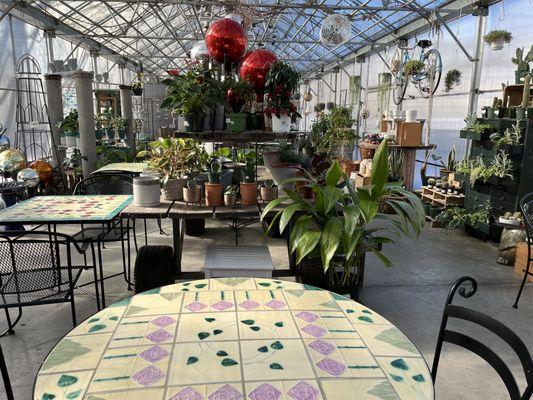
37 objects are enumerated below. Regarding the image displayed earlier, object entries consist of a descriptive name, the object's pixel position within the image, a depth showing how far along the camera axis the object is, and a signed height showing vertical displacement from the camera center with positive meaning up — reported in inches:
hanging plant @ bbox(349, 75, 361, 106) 471.5 +54.8
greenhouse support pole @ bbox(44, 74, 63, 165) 229.8 +17.8
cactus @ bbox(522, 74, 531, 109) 162.7 +18.1
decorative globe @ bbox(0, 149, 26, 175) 171.2 -12.1
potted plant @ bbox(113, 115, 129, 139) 285.3 +5.2
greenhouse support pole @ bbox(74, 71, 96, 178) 214.2 +7.4
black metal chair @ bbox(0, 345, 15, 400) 46.2 -28.6
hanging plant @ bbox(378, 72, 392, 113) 386.0 +44.7
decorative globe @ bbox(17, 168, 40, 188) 176.6 -19.4
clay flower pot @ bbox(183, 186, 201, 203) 102.3 -15.3
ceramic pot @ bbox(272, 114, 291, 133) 103.2 +2.9
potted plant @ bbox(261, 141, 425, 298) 91.8 -20.4
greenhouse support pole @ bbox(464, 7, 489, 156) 248.4 +44.5
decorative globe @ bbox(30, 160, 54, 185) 217.0 -20.1
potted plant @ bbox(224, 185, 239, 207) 101.7 -16.0
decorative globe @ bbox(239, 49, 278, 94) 108.2 +18.1
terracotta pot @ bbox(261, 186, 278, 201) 105.9 -15.3
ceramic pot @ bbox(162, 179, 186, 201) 106.1 -14.5
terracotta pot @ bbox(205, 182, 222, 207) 101.0 -15.0
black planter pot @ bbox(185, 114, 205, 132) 103.7 +3.0
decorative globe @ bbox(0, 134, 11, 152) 192.2 -5.2
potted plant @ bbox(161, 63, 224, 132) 101.4 +9.7
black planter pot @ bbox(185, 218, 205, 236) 183.9 -42.1
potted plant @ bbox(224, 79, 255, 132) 106.0 +9.2
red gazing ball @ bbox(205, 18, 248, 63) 105.6 +24.8
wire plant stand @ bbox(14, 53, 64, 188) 259.3 +10.6
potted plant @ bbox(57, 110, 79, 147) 229.8 +2.2
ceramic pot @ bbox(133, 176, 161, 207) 99.6 -14.1
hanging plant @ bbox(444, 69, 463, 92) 257.0 +36.1
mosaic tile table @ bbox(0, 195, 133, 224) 91.7 -19.1
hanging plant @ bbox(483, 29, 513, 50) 195.5 +47.4
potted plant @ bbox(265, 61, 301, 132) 101.1 +10.7
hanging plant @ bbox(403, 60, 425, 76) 233.3 +39.6
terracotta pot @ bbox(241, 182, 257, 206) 101.6 -15.0
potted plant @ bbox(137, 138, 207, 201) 106.4 -8.1
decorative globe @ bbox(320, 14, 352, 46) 203.8 +53.6
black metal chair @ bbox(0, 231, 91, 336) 79.4 -30.2
